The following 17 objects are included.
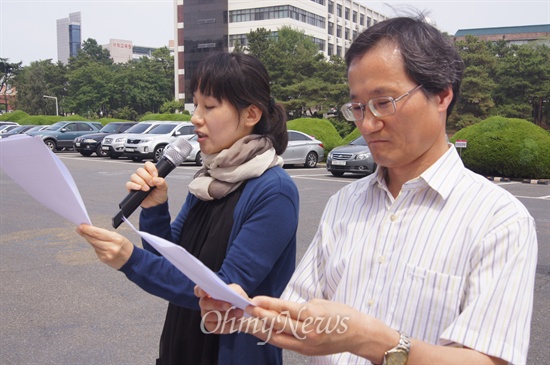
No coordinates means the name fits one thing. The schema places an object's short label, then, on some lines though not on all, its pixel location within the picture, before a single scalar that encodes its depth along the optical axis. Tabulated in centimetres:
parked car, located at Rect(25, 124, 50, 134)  2749
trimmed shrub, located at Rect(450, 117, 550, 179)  1496
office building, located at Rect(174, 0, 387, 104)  6406
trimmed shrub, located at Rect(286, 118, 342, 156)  2131
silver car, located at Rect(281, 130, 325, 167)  1788
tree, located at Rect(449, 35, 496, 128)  3259
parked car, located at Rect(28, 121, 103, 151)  2478
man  111
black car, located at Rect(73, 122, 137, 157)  2233
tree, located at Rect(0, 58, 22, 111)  7406
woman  165
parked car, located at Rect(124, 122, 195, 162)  1950
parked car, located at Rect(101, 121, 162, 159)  2075
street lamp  6609
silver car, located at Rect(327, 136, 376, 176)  1428
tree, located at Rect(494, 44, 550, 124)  3247
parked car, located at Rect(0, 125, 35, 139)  3062
